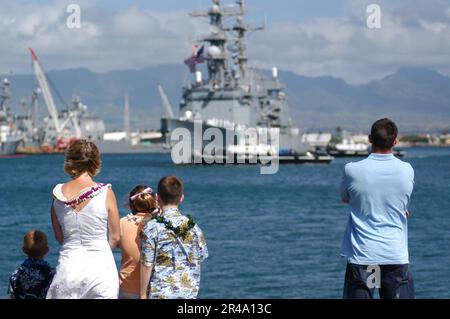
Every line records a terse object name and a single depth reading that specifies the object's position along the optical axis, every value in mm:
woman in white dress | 11007
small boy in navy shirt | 11644
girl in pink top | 12016
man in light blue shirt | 11300
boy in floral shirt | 11372
